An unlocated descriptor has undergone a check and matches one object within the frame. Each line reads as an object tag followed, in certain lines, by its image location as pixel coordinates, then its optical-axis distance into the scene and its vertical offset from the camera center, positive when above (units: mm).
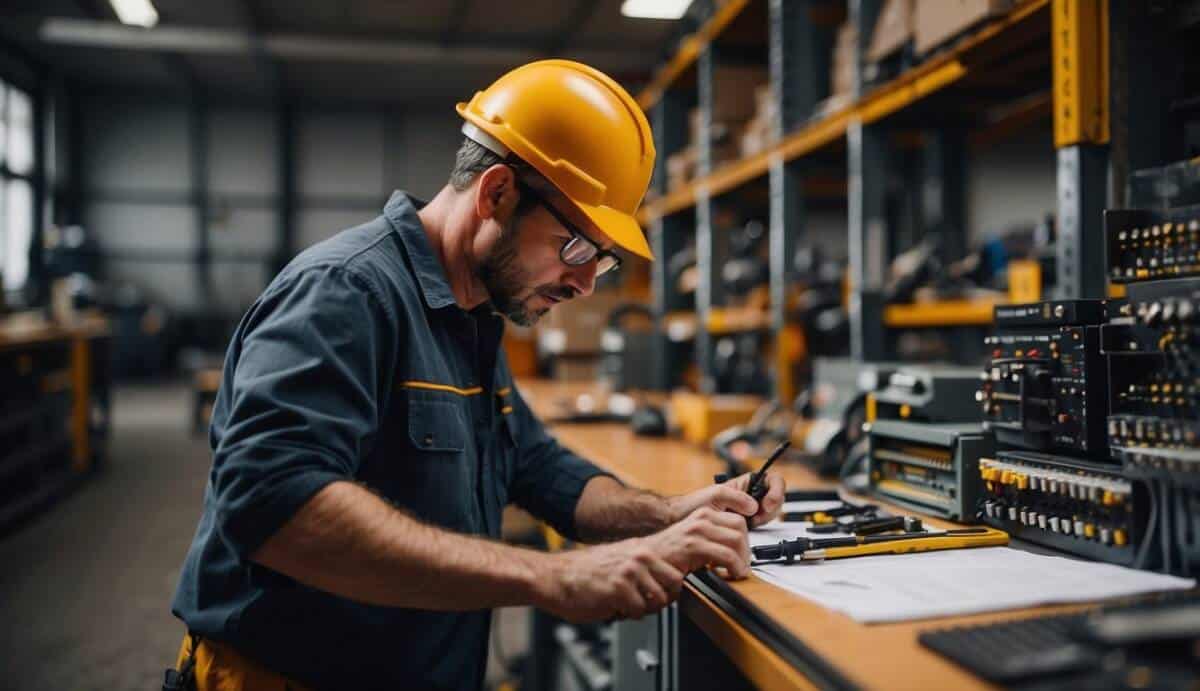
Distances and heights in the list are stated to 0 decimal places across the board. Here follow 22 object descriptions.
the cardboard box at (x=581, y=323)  4930 +174
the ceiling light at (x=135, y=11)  6562 +2719
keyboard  688 -261
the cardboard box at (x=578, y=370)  5055 -98
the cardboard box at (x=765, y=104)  3010 +916
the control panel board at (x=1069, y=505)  1064 -213
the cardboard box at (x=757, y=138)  3098 +788
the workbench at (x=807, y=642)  778 -296
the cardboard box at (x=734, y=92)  3484 +1058
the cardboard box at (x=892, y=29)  2121 +810
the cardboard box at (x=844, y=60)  2605 +914
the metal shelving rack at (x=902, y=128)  1459 +594
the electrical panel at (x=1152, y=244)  1069 +136
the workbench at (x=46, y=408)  4785 -314
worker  1015 -135
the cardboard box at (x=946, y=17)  1666 +697
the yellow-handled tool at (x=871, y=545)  1209 -279
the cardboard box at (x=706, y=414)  2676 -198
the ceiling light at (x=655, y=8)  5363 +2180
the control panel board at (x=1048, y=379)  1177 -44
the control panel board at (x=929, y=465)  1374 -202
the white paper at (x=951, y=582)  950 -283
